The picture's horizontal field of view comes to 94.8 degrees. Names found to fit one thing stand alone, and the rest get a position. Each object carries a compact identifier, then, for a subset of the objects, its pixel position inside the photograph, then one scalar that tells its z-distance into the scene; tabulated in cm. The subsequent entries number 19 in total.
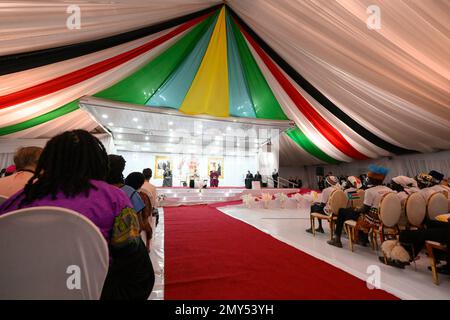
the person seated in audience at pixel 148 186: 253
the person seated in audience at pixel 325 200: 383
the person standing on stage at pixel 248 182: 1105
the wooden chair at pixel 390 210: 261
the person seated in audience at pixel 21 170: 159
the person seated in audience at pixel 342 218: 329
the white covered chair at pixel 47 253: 65
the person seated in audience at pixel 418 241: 223
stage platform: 819
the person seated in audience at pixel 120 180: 173
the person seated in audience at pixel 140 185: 221
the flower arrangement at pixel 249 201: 754
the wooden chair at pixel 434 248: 211
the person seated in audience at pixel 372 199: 285
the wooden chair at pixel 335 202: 348
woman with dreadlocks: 81
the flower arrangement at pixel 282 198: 765
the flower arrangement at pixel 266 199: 749
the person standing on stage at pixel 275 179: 1139
